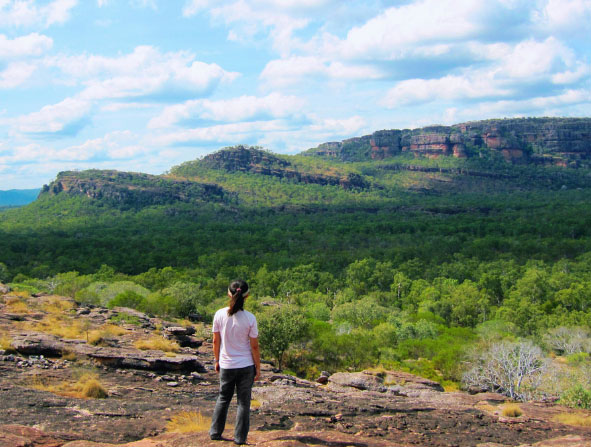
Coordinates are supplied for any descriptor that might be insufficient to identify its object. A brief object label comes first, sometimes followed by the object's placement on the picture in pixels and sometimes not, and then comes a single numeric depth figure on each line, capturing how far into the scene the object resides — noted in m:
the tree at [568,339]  32.97
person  7.48
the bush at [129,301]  36.06
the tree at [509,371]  20.05
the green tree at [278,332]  23.70
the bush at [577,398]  12.84
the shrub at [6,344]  14.34
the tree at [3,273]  52.65
